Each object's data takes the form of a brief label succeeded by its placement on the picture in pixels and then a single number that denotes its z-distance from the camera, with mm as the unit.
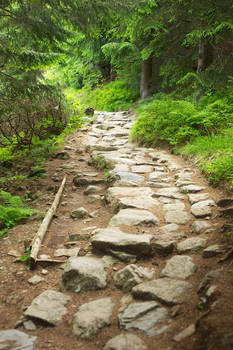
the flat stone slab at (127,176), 5757
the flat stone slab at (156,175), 5856
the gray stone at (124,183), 5461
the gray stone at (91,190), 5809
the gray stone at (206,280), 2481
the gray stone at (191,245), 3239
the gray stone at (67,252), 3684
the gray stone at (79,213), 4863
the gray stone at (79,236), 4025
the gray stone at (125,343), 2064
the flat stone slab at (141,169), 6326
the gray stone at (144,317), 2219
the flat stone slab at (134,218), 3996
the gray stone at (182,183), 5238
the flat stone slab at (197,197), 4495
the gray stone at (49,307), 2555
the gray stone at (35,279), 3209
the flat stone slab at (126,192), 4938
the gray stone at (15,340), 2221
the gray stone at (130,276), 2848
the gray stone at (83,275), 2945
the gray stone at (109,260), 3270
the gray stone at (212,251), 2977
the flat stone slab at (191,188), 4898
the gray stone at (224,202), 4020
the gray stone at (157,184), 5427
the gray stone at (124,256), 3285
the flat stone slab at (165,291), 2473
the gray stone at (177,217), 4000
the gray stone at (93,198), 5395
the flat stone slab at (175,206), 4395
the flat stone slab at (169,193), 4880
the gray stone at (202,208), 4016
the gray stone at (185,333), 2023
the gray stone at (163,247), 3334
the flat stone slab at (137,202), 4504
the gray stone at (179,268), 2838
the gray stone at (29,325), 2493
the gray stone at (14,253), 3801
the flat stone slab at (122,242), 3343
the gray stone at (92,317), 2340
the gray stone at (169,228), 3783
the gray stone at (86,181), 6250
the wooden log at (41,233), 3494
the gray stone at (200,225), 3648
